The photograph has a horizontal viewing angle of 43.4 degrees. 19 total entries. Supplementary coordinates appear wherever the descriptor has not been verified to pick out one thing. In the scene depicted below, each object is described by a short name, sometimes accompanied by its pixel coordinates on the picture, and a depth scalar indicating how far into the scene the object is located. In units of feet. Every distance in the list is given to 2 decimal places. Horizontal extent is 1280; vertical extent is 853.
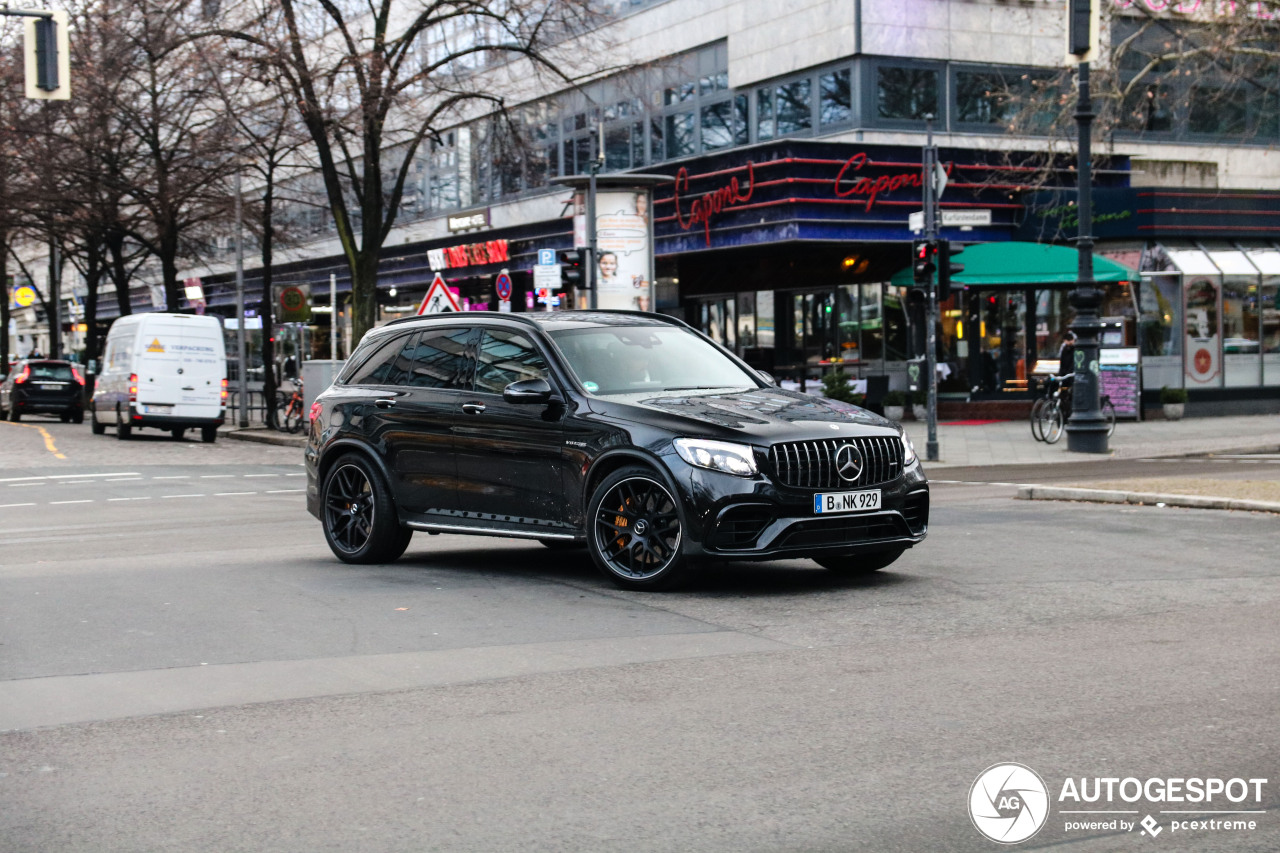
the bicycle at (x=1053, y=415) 85.21
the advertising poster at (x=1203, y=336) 106.63
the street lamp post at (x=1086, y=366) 76.13
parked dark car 142.92
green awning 104.06
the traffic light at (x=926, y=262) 74.08
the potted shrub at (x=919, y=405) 106.73
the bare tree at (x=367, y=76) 95.71
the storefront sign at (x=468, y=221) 148.77
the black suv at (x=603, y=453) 30.14
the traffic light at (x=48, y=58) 65.72
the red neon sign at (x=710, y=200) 105.51
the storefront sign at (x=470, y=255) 141.38
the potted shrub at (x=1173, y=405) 103.96
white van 107.76
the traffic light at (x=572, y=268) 87.97
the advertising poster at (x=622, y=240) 90.02
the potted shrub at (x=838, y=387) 96.99
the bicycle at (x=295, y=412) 113.70
